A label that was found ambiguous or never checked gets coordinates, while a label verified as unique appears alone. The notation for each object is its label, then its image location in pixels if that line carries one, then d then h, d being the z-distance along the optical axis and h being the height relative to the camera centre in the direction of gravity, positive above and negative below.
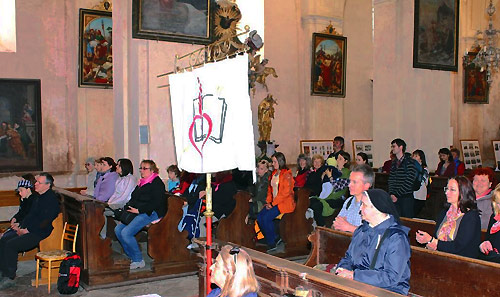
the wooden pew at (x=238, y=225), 8.15 -1.48
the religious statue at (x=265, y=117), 14.02 +0.19
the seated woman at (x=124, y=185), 8.55 -0.93
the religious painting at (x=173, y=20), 9.35 +1.79
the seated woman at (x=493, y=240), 5.01 -1.05
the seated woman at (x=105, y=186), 8.98 -0.99
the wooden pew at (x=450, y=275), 4.30 -1.23
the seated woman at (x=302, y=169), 10.23 -0.83
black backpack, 6.70 -1.83
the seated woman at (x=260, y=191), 8.84 -1.06
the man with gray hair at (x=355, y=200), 5.02 -0.75
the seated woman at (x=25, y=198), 7.99 -1.05
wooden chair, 6.83 -1.61
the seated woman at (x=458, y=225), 4.80 -0.90
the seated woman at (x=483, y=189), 6.16 -0.72
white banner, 4.38 +0.04
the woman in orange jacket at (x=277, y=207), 8.64 -1.29
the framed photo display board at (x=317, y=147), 15.15 -0.61
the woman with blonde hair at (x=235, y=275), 3.33 -0.91
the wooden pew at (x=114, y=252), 7.10 -1.66
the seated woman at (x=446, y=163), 11.62 -0.81
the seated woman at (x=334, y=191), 9.09 -1.09
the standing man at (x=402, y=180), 8.76 -0.88
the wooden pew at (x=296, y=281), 3.65 -1.11
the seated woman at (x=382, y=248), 3.79 -0.86
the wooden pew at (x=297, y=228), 8.72 -1.63
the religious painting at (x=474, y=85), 17.50 +1.26
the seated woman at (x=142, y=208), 7.54 -1.14
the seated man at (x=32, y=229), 7.19 -1.39
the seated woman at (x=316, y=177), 9.64 -0.91
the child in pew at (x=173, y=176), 9.48 -0.87
